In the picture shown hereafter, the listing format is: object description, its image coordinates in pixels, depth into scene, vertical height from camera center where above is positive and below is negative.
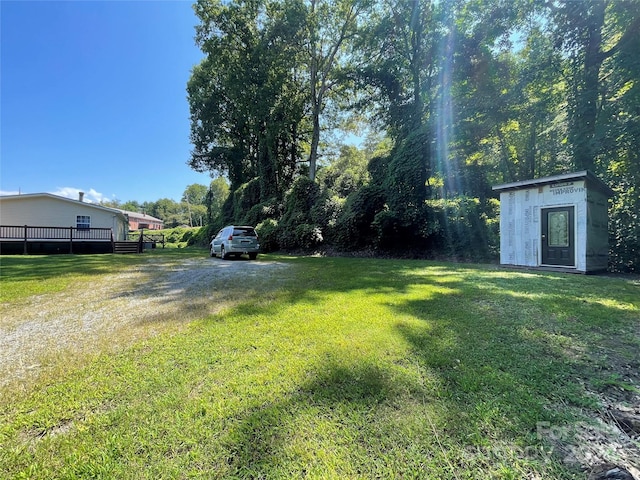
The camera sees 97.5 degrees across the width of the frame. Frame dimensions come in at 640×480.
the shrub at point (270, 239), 18.36 +0.09
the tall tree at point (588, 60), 10.44 +7.07
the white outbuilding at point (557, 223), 8.21 +0.58
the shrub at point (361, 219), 15.04 +1.16
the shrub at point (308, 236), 16.20 +0.26
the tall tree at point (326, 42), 19.72 +14.80
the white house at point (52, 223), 16.52 +1.15
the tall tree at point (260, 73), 20.48 +13.55
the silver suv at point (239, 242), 12.77 -0.08
